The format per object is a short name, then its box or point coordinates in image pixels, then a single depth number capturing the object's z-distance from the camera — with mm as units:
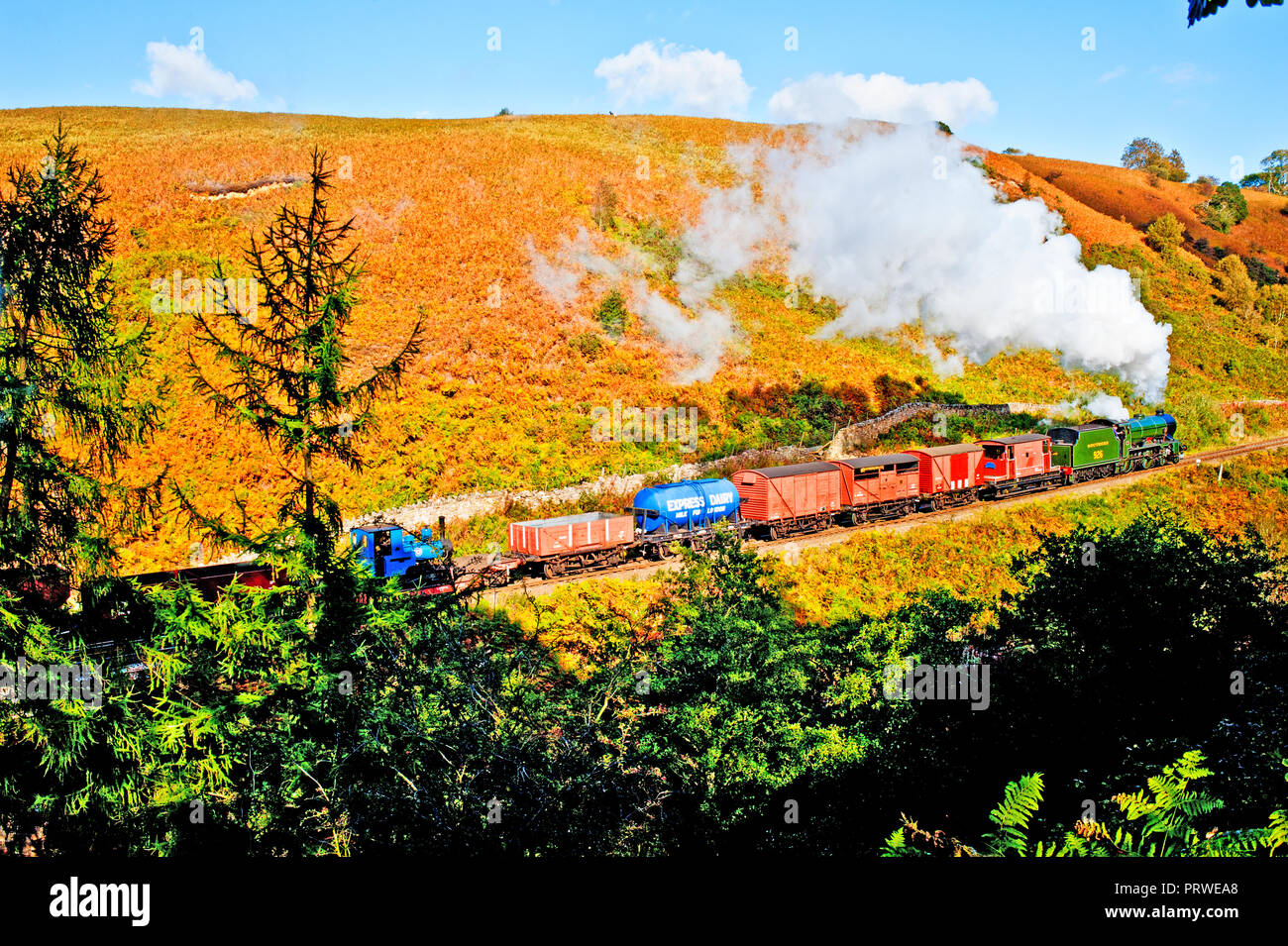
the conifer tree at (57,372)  10820
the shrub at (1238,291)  68062
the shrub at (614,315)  44906
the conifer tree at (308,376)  11625
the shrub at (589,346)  42219
